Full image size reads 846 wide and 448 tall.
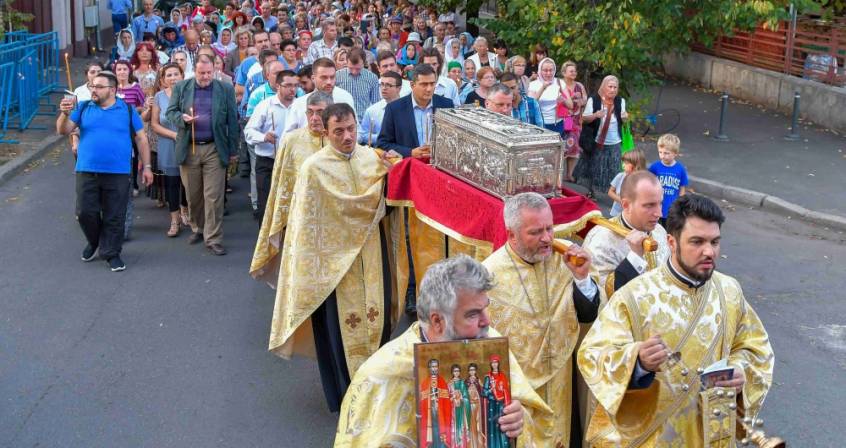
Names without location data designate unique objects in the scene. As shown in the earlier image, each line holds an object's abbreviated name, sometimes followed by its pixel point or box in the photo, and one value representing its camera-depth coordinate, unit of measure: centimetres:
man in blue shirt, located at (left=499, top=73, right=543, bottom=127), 1130
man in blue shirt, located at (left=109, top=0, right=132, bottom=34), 2798
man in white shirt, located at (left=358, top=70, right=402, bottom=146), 1023
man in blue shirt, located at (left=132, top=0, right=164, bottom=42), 2325
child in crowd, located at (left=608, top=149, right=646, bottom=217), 926
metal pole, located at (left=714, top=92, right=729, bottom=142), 1812
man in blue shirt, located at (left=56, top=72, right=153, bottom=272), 1041
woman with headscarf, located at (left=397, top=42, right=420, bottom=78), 1848
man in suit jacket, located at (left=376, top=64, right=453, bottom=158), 874
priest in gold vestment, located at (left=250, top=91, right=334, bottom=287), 808
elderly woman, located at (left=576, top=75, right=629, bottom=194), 1339
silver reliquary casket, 644
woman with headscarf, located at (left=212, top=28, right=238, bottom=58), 1838
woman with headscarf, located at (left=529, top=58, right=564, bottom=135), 1382
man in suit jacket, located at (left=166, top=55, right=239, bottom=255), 1111
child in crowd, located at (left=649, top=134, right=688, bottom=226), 1002
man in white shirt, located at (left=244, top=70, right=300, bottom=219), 1100
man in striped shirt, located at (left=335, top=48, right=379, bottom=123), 1221
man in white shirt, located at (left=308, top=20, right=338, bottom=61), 1652
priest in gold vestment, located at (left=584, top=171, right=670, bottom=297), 575
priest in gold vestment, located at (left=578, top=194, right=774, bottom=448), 451
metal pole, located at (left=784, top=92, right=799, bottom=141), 1817
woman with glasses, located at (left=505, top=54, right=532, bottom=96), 1464
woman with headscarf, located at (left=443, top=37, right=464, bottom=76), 1881
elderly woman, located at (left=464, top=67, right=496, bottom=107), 1262
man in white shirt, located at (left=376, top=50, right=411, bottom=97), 1196
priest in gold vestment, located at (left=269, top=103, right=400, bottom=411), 724
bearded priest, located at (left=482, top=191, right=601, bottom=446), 531
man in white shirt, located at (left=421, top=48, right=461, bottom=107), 1307
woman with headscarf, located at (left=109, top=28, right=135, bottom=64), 1900
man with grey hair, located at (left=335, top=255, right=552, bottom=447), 393
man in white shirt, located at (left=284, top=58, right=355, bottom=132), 1015
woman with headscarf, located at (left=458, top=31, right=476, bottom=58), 2097
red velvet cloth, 624
